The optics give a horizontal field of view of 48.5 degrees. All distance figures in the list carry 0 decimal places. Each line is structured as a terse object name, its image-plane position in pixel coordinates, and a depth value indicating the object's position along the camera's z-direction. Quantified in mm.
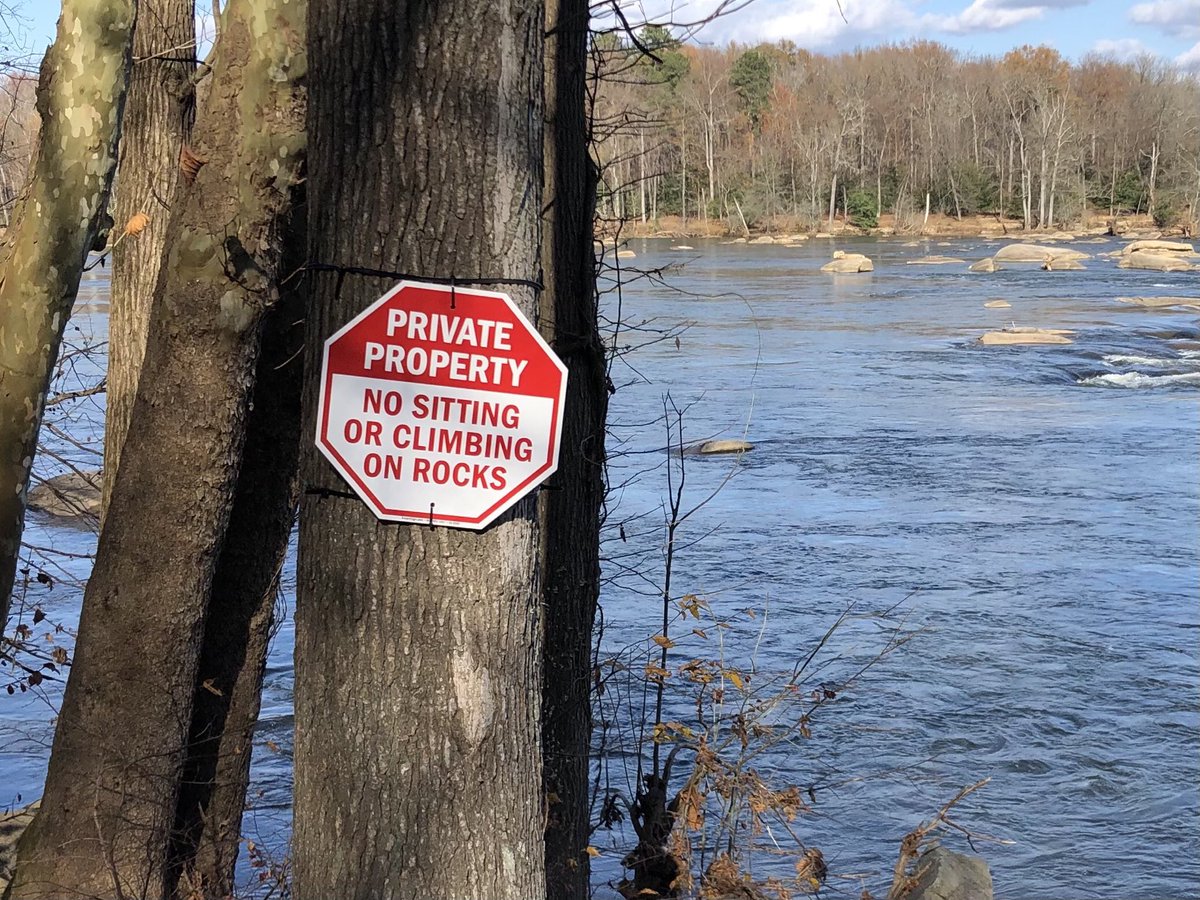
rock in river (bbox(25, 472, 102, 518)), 11992
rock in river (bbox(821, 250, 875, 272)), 43062
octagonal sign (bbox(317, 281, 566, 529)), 2434
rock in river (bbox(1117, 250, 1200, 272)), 40688
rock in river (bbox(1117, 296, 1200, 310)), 29844
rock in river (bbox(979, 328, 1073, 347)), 23844
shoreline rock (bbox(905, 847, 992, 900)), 5215
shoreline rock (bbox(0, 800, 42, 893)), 5332
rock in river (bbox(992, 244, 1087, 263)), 46344
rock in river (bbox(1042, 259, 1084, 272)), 42469
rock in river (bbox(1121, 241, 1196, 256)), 45469
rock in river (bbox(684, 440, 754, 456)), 14922
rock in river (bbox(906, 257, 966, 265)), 47562
